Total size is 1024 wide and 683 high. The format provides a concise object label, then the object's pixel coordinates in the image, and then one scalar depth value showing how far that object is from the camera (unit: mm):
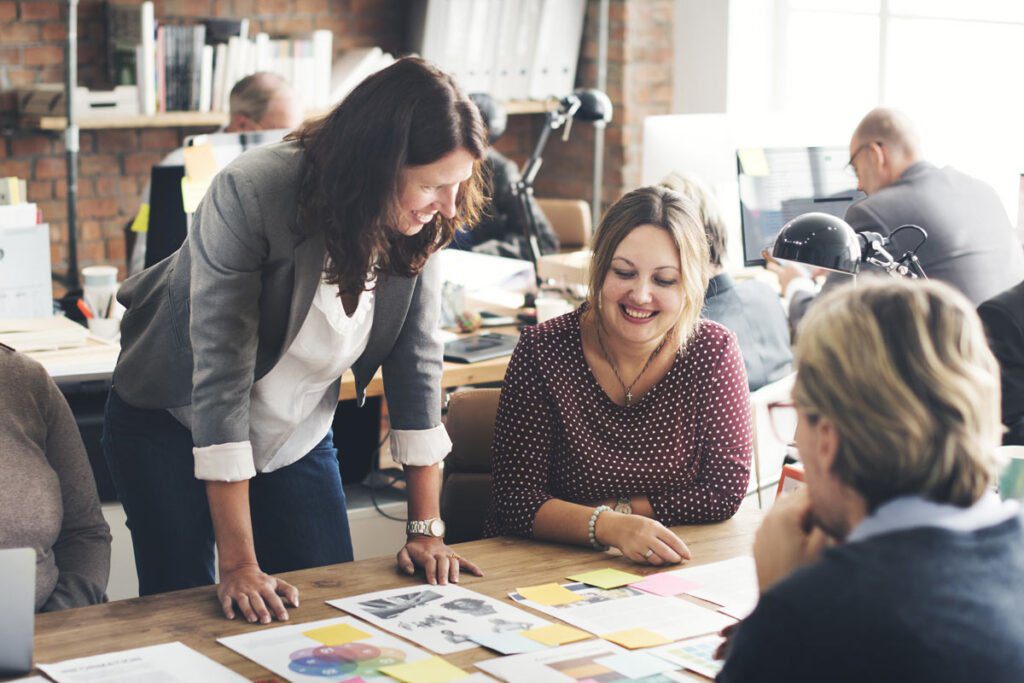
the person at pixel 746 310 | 2898
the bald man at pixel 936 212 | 3525
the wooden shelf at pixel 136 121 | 4492
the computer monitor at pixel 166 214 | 3293
